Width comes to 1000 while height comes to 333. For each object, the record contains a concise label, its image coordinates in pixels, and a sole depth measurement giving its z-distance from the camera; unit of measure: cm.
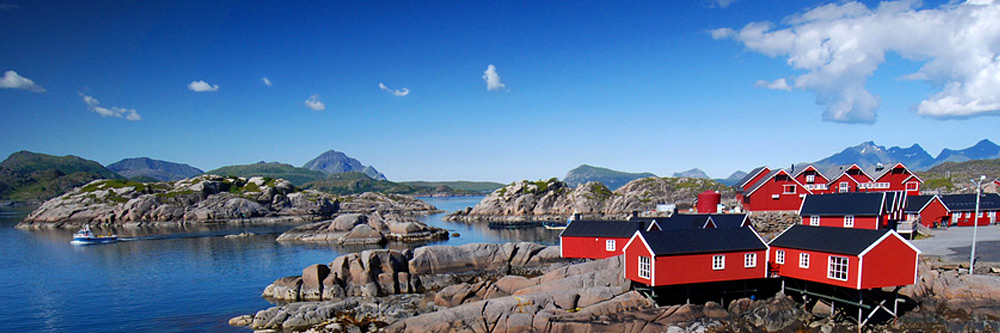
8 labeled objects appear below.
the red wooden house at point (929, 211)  4916
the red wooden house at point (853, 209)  4272
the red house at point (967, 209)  5000
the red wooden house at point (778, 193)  6006
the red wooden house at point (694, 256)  2728
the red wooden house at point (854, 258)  2497
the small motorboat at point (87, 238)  7569
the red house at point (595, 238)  3909
